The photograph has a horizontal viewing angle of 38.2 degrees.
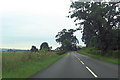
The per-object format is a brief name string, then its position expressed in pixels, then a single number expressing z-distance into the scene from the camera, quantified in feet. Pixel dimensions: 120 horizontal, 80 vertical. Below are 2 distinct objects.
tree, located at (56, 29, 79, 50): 489.67
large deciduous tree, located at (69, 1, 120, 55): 114.32
